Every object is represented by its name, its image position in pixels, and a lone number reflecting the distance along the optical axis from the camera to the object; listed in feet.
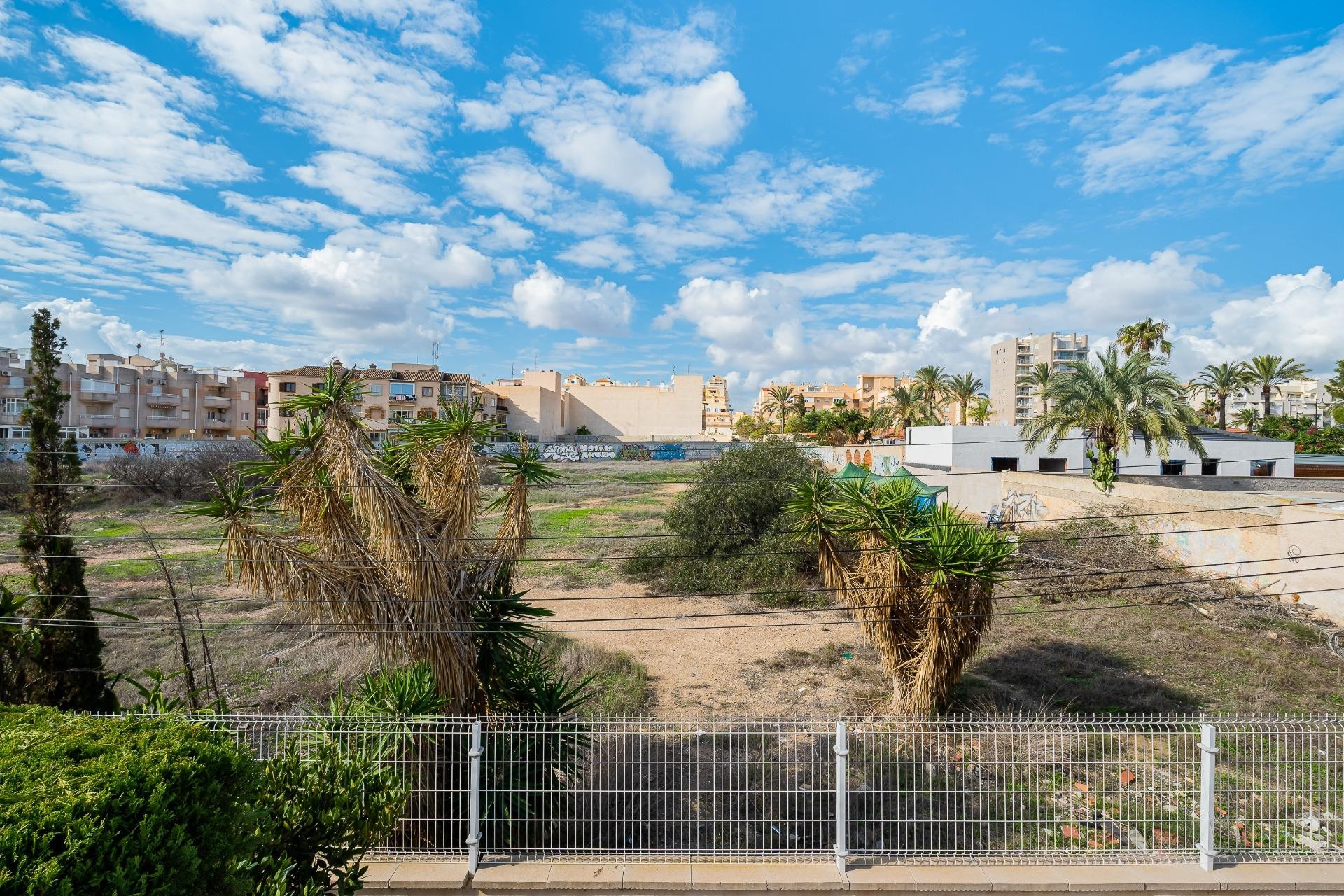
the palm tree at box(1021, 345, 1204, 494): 61.31
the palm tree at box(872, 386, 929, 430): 184.75
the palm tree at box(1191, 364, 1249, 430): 154.71
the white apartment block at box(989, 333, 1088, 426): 293.02
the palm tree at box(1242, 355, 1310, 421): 150.30
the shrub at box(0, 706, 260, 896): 9.23
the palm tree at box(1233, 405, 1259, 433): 193.57
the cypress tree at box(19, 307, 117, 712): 27.78
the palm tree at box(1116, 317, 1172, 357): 117.29
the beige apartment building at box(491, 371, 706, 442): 294.05
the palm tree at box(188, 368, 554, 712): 22.31
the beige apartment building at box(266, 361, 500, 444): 191.42
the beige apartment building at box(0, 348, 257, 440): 184.75
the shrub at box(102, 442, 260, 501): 111.24
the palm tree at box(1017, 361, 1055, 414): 142.48
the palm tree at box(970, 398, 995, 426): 205.77
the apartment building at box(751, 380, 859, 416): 411.34
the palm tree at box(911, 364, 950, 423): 179.42
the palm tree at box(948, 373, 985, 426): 185.06
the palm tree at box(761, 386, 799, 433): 265.54
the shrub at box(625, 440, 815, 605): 62.54
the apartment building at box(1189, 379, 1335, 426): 263.90
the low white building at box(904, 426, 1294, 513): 100.12
